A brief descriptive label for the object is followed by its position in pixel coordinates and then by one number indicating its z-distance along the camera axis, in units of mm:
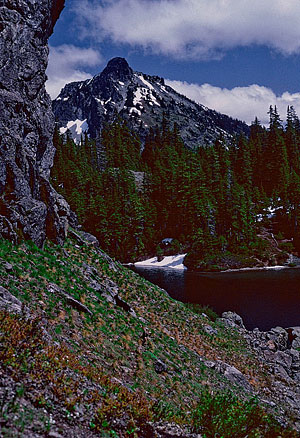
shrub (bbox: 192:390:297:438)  7867
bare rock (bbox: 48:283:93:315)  13367
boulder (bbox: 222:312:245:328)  29473
